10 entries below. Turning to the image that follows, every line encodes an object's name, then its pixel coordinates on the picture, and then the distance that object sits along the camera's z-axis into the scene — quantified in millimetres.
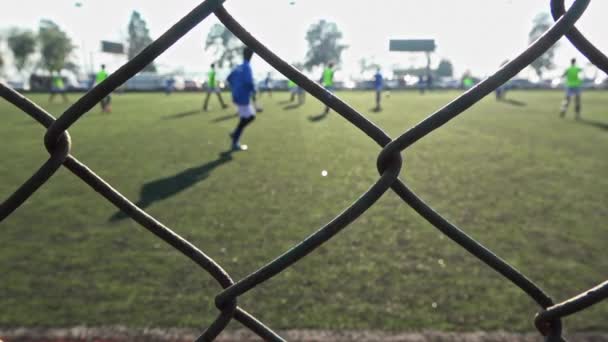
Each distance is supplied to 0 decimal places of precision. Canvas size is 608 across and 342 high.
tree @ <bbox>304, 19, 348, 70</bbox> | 93750
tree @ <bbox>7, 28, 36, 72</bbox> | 71312
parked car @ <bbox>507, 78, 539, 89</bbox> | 56094
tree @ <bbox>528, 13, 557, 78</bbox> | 84950
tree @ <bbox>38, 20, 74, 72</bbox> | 73000
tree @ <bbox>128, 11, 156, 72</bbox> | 84019
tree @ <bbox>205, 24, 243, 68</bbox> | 78919
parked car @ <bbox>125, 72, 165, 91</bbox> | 55156
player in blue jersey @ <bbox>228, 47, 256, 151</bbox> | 9547
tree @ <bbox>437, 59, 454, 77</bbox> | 84688
